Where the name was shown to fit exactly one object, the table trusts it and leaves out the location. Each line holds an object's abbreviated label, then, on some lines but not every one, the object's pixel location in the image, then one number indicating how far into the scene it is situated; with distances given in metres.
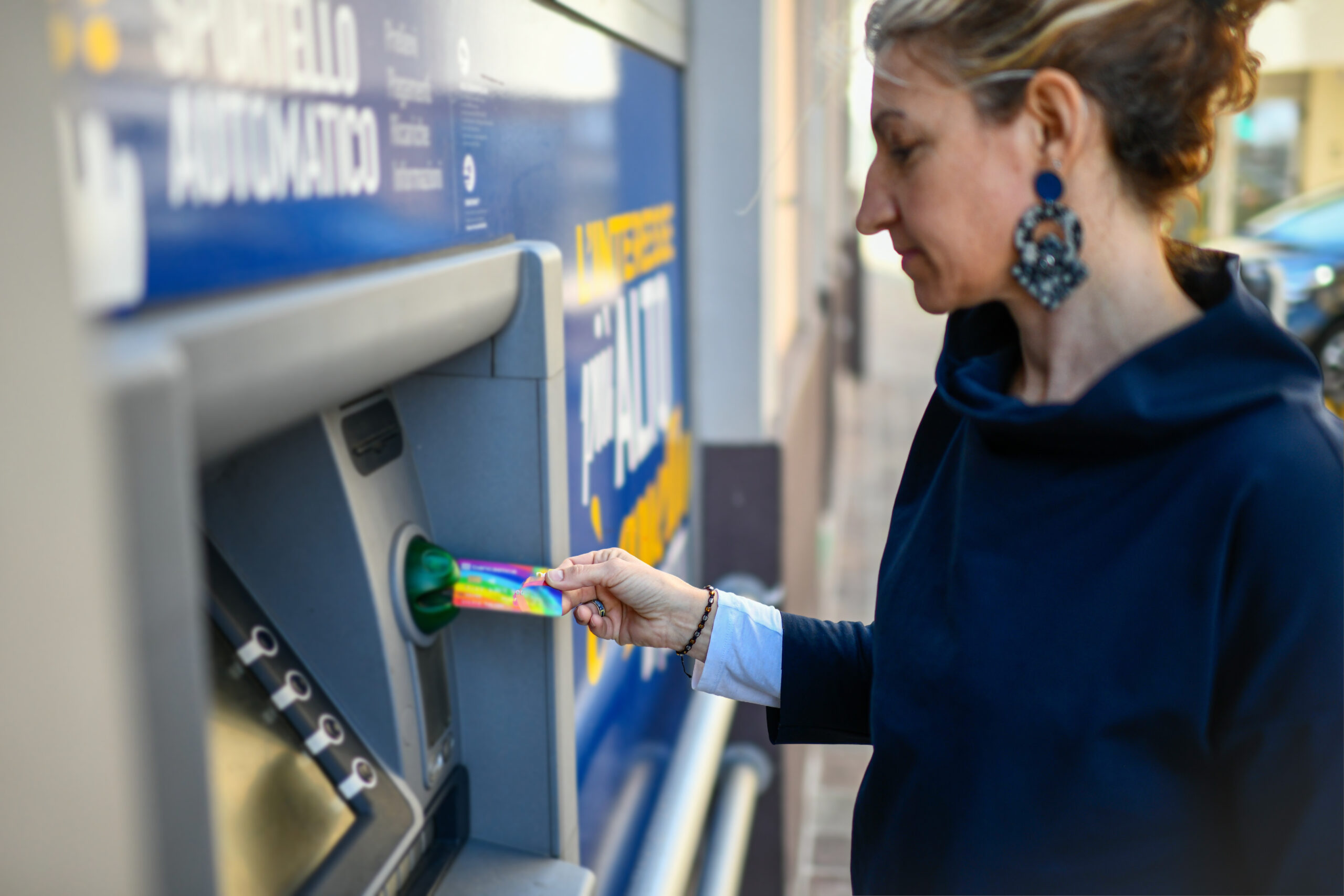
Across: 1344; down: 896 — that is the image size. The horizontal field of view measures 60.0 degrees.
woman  1.00
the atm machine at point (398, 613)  0.95
